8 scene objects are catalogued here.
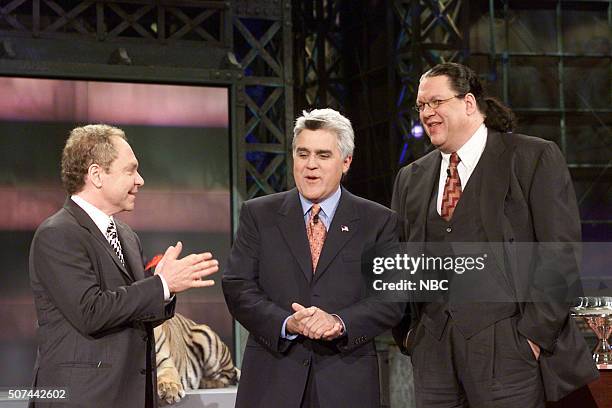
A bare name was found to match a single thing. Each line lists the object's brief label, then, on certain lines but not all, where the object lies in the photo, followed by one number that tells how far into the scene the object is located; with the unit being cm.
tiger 977
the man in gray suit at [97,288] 529
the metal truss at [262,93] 1456
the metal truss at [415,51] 2205
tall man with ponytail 544
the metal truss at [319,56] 2798
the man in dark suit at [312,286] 543
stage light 2402
